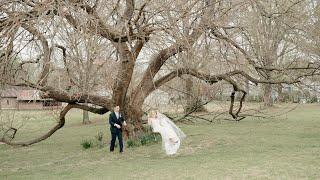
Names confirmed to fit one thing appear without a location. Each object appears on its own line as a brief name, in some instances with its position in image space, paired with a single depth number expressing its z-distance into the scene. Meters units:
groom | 17.84
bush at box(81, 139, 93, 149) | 20.39
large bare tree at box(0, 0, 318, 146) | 11.63
